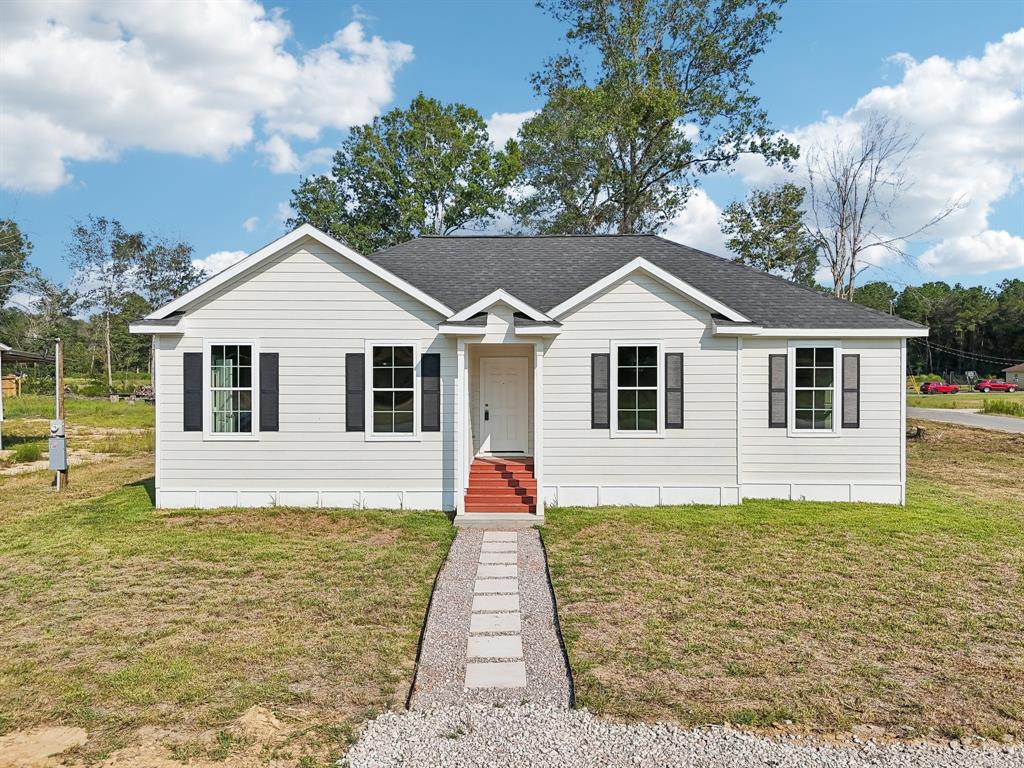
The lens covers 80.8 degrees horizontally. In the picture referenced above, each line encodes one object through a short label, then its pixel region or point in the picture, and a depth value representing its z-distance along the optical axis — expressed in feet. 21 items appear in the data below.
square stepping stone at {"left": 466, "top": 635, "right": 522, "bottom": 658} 17.26
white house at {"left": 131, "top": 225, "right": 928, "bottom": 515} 35.55
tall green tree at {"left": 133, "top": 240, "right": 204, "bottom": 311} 168.76
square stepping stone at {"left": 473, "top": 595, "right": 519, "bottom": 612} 20.89
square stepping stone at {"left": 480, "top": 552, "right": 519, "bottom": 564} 26.55
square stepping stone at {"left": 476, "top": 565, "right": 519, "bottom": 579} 24.58
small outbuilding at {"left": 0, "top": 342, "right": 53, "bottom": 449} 68.83
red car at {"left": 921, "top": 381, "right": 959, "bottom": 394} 178.31
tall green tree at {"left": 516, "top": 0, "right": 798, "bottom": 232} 85.87
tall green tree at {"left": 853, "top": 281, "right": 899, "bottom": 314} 262.26
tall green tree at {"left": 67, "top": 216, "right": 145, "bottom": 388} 162.20
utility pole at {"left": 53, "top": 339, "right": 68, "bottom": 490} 43.52
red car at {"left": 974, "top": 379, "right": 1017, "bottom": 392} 193.46
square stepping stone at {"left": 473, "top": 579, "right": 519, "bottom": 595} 22.76
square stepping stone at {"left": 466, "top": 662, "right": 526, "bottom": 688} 15.57
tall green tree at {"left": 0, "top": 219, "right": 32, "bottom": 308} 155.99
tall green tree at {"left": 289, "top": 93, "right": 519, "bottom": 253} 103.60
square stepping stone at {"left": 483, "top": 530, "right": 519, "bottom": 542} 30.35
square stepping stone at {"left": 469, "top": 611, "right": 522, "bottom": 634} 19.13
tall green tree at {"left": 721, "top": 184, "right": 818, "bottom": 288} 121.49
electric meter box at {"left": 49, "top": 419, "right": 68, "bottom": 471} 42.09
